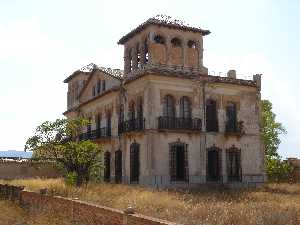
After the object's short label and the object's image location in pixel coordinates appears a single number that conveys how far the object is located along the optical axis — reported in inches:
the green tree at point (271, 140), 1437.4
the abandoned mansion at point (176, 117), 1081.4
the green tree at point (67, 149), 918.4
